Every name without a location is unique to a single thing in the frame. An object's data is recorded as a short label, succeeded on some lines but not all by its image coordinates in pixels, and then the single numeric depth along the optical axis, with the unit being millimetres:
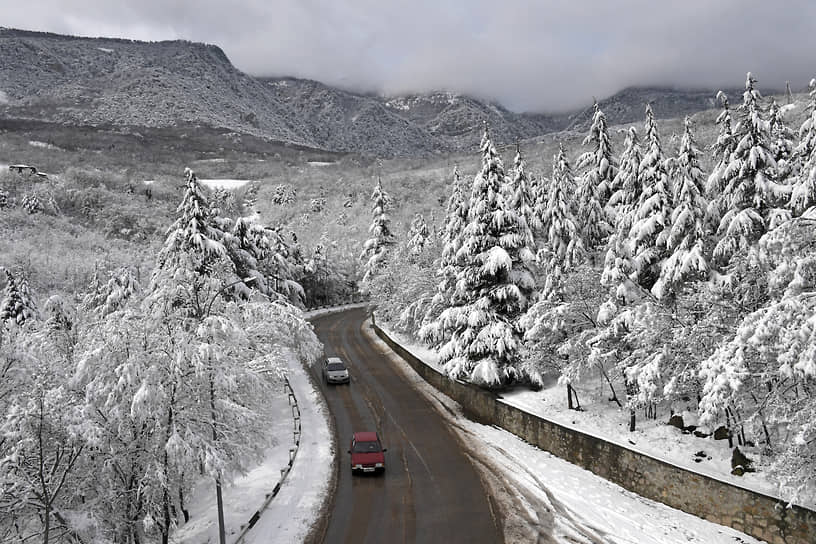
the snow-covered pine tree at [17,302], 38125
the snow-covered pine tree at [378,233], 70750
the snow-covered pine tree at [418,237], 55747
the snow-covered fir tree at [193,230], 30703
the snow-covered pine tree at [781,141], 21656
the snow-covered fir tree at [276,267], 51372
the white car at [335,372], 35094
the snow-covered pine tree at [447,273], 33125
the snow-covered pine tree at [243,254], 35856
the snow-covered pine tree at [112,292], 38406
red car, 21156
